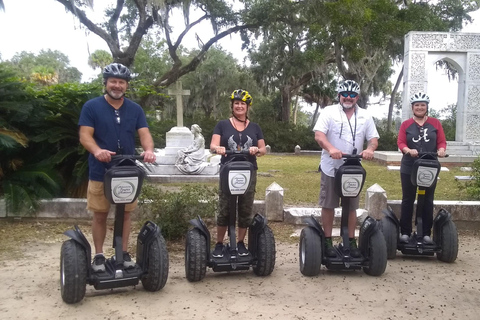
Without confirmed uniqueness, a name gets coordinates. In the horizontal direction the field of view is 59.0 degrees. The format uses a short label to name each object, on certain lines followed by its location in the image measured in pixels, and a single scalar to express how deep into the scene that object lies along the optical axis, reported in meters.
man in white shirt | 4.04
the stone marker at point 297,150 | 21.62
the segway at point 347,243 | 3.85
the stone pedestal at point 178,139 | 11.12
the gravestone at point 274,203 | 5.91
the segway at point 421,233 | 4.34
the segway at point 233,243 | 3.68
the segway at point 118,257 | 3.22
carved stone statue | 10.34
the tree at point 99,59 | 34.69
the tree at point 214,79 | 33.91
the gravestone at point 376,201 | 5.89
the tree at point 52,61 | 49.19
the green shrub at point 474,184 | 6.65
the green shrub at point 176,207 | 5.10
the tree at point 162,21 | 17.42
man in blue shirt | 3.38
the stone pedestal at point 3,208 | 5.63
